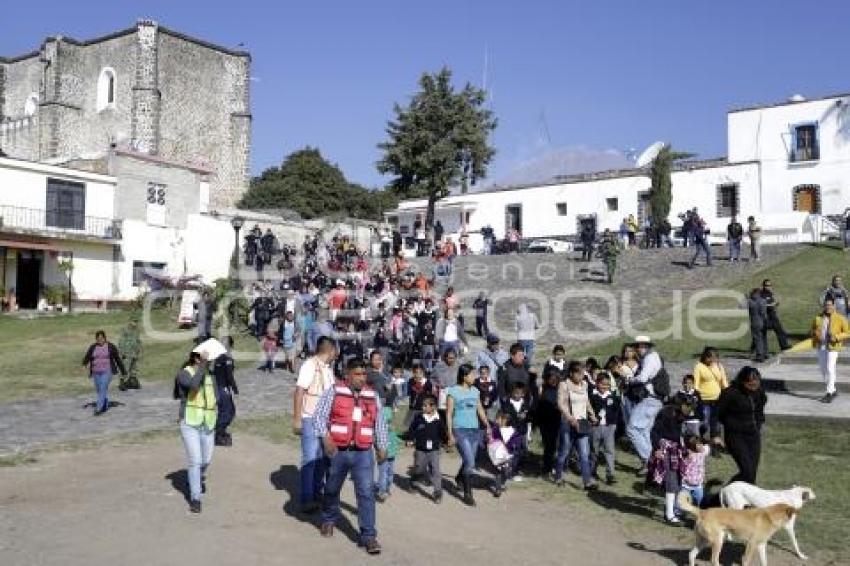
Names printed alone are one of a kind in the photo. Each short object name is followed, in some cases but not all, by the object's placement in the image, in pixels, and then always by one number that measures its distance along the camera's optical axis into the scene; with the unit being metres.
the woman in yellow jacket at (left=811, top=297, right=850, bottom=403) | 13.31
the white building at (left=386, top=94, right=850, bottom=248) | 38.22
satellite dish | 46.94
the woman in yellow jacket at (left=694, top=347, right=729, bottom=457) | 11.00
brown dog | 7.16
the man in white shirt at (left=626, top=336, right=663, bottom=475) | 10.39
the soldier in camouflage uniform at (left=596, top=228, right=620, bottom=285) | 27.11
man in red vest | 7.38
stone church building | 52.84
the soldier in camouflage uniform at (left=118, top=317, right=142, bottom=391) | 16.44
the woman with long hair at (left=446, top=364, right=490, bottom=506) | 9.48
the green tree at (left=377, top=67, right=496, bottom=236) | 46.38
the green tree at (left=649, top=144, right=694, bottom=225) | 39.88
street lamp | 28.80
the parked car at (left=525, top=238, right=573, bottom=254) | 40.38
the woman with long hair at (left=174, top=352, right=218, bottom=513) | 8.53
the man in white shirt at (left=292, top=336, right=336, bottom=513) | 8.68
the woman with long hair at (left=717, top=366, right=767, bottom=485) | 8.59
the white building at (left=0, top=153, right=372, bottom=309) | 32.41
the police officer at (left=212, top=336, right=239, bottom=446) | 11.25
